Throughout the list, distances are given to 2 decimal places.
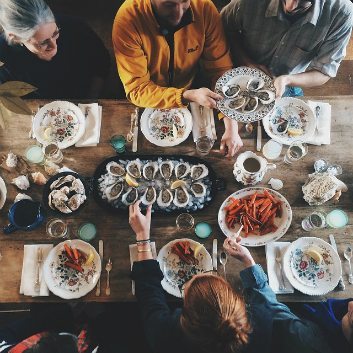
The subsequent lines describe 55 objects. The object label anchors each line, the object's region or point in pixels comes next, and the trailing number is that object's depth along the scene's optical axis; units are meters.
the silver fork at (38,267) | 2.06
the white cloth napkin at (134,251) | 2.11
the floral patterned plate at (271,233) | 2.11
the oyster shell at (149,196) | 2.17
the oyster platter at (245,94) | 2.15
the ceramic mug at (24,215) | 2.12
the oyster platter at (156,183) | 2.17
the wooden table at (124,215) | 2.08
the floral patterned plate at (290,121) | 2.31
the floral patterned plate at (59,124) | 2.33
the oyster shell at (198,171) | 2.20
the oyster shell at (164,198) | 2.16
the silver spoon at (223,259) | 2.10
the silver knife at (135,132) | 2.30
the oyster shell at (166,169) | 2.21
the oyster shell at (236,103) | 2.19
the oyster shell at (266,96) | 2.16
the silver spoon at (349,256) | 2.06
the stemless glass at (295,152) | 2.24
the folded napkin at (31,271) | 2.06
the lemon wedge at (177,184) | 2.16
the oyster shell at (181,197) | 2.15
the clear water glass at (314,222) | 2.12
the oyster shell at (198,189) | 2.17
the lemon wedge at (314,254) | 2.07
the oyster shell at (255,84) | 2.20
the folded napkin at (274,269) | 2.05
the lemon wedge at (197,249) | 2.08
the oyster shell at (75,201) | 2.13
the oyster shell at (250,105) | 2.17
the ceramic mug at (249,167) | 2.14
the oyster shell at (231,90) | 2.21
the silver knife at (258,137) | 2.30
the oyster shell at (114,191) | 2.17
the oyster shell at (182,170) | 2.21
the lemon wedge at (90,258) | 2.08
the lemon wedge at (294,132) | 2.30
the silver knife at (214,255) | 2.09
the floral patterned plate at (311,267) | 2.04
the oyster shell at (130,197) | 2.16
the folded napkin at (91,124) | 2.33
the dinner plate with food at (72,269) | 2.05
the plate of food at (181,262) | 2.08
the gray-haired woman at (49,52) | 2.11
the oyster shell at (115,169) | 2.22
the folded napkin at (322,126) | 2.30
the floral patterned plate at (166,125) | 2.32
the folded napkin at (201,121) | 2.33
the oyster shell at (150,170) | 2.21
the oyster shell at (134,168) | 2.21
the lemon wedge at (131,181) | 2.16
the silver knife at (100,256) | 2.05
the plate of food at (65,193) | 2.13
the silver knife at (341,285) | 2.04
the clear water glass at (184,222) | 2.15
